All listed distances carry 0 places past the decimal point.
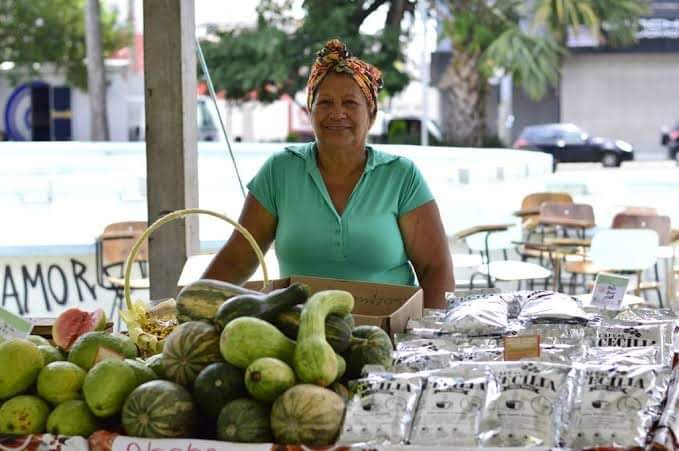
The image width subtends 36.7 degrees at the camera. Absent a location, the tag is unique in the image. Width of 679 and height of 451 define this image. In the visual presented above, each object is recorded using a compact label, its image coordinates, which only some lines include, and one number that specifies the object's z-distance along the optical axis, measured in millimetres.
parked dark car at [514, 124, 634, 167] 22208
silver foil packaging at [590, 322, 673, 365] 2140
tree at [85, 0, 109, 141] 20016
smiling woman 2896
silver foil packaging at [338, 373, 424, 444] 1751
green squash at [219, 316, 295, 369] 1884
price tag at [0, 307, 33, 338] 2312
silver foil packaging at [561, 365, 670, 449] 1735
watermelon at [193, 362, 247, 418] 1863
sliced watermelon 2254
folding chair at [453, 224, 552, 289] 6855
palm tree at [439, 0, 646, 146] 14883
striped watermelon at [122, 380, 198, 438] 1827
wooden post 3832
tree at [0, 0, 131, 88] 25000
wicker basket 2289
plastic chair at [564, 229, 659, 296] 6734
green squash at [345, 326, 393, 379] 1979
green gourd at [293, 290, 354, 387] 1848
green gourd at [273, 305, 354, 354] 1964
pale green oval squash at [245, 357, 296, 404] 1826
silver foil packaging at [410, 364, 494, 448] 1740
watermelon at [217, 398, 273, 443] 1803
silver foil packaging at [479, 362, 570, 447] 1740
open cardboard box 2561
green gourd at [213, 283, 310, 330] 2004
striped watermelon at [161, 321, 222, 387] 1951
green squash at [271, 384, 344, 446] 1780
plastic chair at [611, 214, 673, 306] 7512
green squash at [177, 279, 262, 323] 2100
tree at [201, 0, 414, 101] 16938
